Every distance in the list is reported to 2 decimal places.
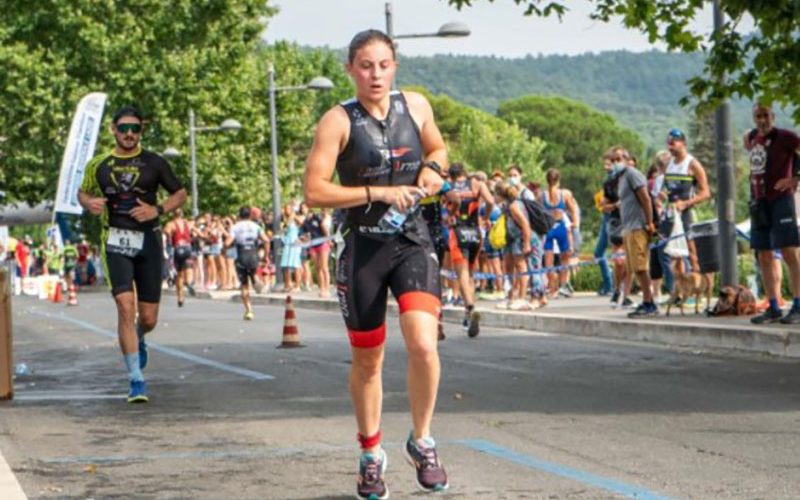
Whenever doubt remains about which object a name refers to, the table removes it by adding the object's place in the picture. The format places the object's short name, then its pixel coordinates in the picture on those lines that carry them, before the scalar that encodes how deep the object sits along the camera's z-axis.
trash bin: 19.50
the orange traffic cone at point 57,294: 46.72
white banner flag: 41.41
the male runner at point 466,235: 19.72
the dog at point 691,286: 19.95
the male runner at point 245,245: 29.42
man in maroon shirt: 16.45
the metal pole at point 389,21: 35.37
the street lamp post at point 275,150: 44.75
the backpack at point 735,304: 18.58
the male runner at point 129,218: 12.27
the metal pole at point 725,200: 19.02
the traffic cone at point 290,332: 18.59
